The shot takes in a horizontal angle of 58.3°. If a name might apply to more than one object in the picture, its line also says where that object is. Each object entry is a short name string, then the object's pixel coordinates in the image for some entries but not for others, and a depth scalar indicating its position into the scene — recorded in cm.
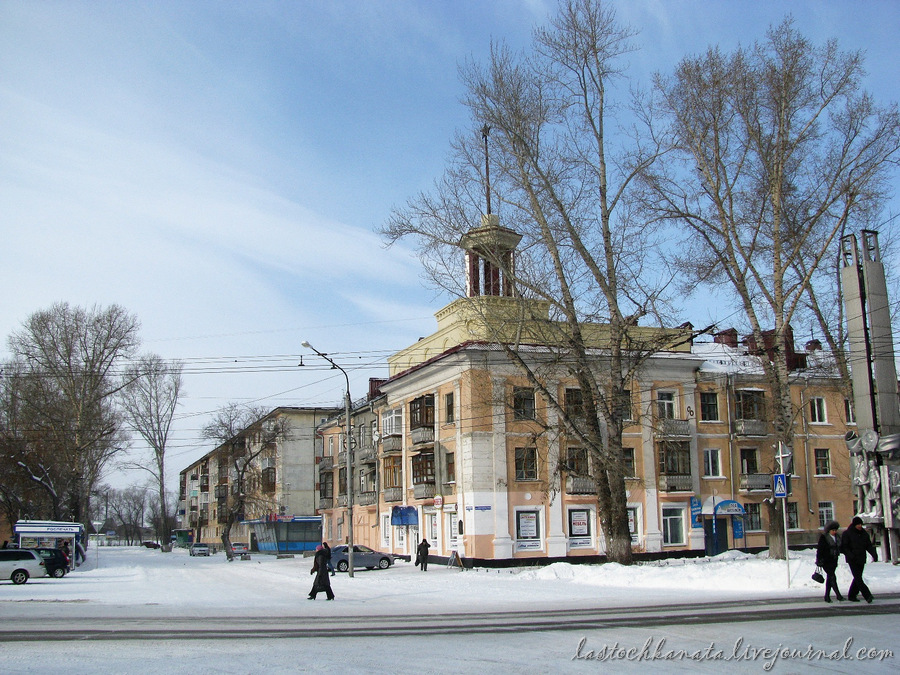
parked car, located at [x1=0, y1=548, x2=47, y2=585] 3409
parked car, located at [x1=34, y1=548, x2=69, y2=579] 3825
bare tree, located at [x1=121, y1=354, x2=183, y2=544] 6450
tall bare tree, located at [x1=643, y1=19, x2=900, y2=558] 2988
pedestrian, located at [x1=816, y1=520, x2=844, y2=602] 1638
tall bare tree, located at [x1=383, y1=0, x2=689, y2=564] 2922
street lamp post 3418
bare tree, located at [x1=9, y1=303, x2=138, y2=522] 4956
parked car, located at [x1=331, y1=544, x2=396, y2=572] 4044
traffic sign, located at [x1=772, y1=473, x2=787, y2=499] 2064
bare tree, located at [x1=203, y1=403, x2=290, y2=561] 6053
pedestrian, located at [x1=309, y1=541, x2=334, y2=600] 2047
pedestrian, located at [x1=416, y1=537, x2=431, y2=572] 3738
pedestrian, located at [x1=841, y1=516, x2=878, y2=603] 1576
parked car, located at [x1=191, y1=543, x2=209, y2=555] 7438
